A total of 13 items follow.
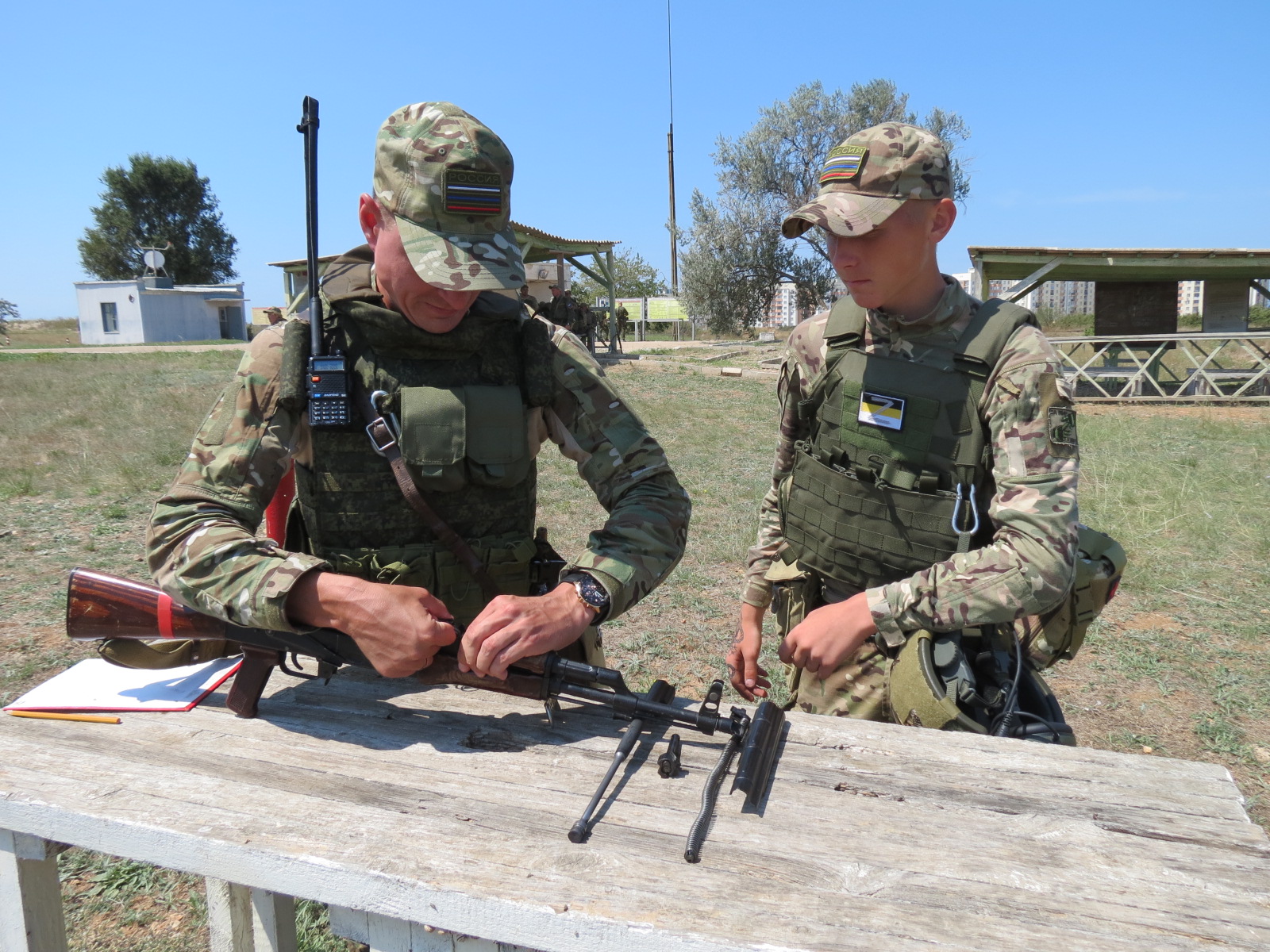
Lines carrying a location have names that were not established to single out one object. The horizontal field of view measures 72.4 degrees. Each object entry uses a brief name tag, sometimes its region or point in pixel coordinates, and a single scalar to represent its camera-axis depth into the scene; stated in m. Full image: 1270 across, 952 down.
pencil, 1.96
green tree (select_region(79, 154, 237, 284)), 52.03
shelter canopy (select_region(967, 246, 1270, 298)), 13.88
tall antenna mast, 35.22
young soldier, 1.85
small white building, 39.88
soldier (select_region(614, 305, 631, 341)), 30.84
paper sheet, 2.04
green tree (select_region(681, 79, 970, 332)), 32.12
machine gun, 1.69
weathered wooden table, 1.28
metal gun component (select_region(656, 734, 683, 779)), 1.67
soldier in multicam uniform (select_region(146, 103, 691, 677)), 1.84
